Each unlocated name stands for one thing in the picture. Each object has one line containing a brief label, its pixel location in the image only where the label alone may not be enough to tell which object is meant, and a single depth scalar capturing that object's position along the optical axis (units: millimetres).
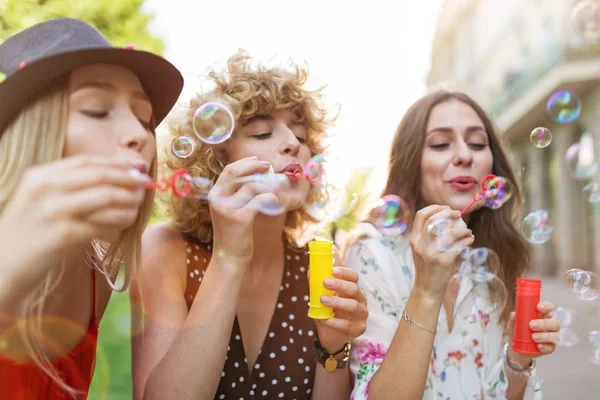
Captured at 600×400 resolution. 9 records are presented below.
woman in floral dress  1546
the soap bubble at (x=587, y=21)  2949
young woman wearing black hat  854
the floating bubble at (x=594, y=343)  2146
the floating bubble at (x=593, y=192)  2478
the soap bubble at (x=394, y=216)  2074
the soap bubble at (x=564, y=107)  2699
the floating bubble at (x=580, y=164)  2555
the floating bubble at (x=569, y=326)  1846
